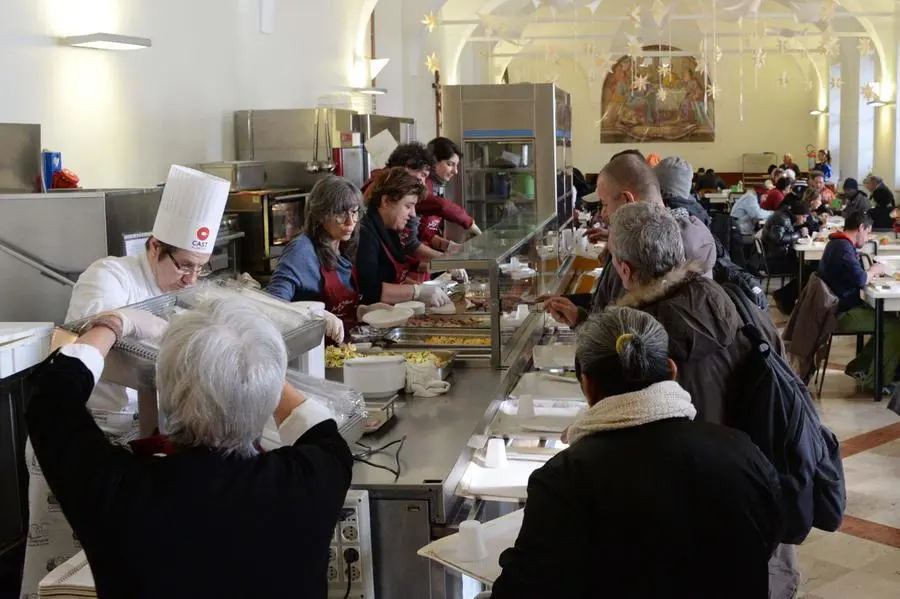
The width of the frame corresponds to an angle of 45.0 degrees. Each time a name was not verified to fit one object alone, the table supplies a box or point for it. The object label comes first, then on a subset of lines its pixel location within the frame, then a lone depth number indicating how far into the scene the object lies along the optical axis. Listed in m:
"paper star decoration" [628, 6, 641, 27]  12.19
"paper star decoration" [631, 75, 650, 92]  17.17
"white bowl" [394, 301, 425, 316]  4.69
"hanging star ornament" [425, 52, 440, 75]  13.50
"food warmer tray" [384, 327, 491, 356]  4.18
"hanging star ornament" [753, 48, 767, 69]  14.05
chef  3.07
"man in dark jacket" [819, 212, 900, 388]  7.77
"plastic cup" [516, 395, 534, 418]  3.68
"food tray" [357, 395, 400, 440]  3.22
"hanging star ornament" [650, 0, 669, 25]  11.98
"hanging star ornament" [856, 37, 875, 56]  16.06
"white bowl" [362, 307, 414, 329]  4.46
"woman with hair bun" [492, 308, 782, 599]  2.12
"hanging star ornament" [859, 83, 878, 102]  17.80
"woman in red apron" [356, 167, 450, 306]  5.29
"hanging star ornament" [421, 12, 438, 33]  12.56
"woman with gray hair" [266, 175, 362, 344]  4.45
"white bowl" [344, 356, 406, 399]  3.51
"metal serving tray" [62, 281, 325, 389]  2.24
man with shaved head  4.22
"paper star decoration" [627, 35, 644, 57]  13.90
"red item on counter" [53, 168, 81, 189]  5.75
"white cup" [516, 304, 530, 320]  4.56
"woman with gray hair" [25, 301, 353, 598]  1.81
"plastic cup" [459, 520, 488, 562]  2.58
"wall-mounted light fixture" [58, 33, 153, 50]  6.21
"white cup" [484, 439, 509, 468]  3.20
